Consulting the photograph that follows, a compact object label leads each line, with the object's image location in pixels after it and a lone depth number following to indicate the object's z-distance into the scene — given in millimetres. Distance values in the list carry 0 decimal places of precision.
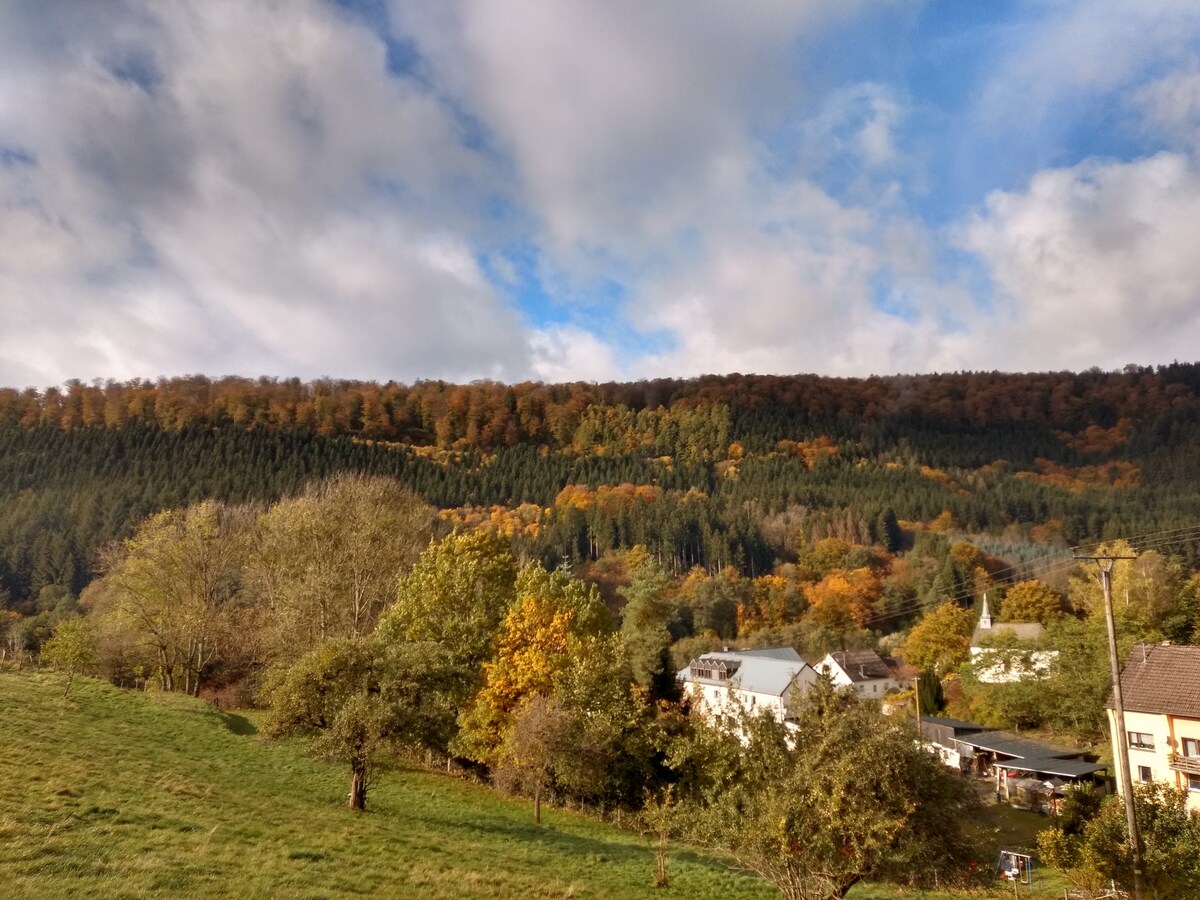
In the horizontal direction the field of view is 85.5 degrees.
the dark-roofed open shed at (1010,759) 37406
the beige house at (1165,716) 31922
